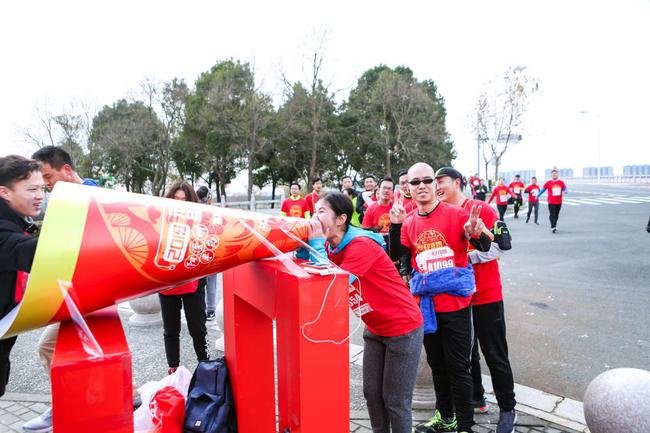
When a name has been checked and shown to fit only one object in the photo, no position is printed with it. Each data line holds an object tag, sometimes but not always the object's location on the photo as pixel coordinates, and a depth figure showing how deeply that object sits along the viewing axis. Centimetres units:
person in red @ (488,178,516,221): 1762
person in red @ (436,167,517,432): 336
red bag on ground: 281
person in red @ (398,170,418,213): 580
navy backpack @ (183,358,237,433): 277
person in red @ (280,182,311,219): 1030
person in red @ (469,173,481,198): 2124
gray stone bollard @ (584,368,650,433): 289
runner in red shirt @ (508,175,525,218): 1924
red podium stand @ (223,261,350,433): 200
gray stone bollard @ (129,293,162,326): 639
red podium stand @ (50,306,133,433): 160
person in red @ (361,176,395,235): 691
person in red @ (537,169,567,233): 1461
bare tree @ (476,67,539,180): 2738
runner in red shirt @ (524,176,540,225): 1734
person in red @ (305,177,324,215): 1046
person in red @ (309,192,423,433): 266
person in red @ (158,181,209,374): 427
